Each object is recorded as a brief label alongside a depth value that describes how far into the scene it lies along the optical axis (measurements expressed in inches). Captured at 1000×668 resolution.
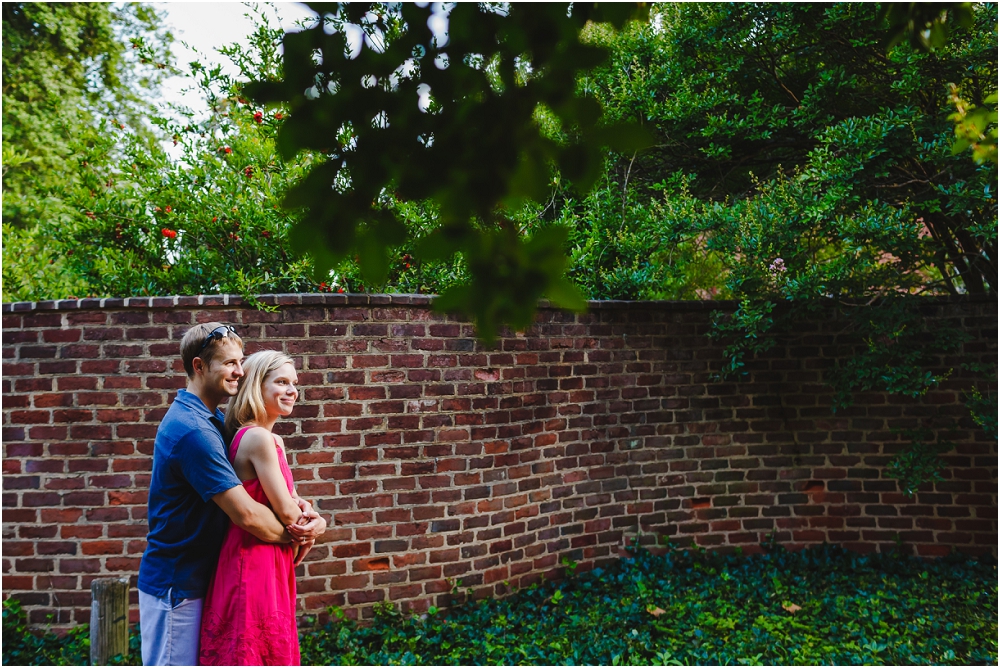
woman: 89.0
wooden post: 118.6
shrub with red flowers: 164.4
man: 89.3
